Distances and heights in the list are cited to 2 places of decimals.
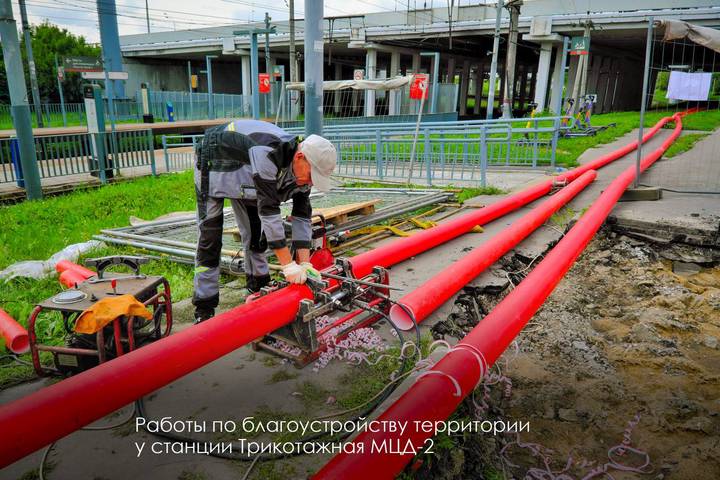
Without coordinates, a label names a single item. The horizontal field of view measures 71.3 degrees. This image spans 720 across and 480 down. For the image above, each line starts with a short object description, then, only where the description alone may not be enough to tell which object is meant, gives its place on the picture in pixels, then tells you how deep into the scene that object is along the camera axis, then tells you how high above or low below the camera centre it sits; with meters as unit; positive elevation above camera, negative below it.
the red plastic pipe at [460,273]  3.68 -1.40
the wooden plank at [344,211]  5.98 -1.28
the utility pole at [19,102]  8.93 -0.05
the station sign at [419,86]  10.96 +0.42
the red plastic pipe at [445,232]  4.30 -1.39
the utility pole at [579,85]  21.05 +1.00
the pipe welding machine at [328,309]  3.21 -1.37
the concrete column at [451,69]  37.72 +2.75
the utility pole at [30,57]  21.91 +1.83
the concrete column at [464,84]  41.48 +1.78
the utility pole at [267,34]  25.24 +3.36
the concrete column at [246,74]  39.88 +2.24
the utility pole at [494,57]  20.91 +2.02
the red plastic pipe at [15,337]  3.57 -1.64
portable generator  3.07 -1.38
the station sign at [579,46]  19.15 +2.31
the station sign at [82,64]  11.50 +0.81
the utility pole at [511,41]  19.72 +2.54
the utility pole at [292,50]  25.47 +2.63
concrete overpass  25.41 +4.12
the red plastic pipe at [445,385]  1.89 -1.30
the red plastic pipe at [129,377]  1.93 -1.21
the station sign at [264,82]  19.92 +0.82
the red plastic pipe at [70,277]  4.28 -1.48
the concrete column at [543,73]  28.39 +1.92
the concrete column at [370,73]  29.55 +2.00
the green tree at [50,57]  38.09 +3.23
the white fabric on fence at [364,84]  13.44 +0.55
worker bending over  3.32 -0.61
